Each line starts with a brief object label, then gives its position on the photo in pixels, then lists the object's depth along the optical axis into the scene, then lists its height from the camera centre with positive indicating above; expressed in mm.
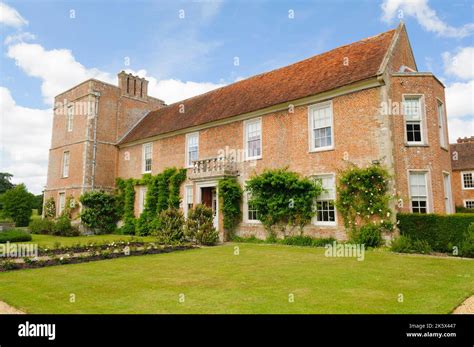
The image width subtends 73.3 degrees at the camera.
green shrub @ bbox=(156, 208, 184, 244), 14968 -661
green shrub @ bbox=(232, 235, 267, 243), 16231 -1368
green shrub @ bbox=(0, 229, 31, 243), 16303 -1190
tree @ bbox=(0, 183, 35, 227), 28609 +923
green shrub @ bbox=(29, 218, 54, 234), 23047 -927
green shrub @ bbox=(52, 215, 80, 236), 21797 -1021
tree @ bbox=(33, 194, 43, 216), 47994 +1850
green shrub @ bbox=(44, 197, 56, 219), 26656 +405
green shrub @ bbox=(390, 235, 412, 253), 11617 -1172
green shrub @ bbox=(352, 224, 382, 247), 12484 -905
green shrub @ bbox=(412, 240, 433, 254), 11359 -1222
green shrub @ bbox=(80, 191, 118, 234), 23312 +91
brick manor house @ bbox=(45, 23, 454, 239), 13438 +4346
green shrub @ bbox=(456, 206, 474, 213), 21272 +174
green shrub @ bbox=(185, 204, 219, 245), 15375 -635
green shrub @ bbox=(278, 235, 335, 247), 13962 -1269
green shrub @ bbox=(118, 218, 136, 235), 23156 -1008
